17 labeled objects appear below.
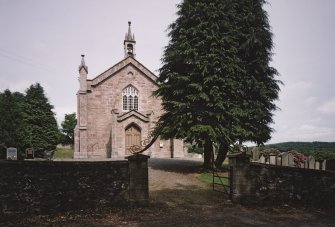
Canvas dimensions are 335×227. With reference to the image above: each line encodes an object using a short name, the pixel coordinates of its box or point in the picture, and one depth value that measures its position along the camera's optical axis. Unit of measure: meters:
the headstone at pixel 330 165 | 13.35
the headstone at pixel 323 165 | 13.33
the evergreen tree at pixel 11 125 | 28.29
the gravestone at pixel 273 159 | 14.40
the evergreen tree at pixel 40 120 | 37.81
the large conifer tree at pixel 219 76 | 16.45
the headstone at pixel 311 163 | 13.34
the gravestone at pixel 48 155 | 23.84
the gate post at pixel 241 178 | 10.46
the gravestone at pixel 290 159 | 13.48
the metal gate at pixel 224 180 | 10.85
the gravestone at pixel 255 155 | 16.41
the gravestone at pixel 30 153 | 24.61
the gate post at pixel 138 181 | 9.54
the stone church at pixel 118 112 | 29.11
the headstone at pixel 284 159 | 13.56
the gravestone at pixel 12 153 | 21.48
